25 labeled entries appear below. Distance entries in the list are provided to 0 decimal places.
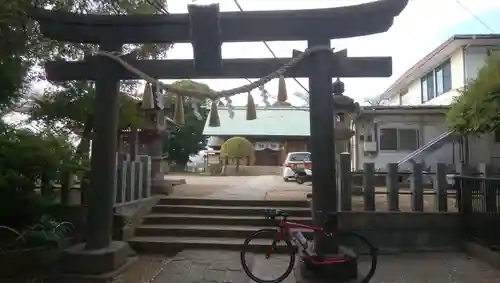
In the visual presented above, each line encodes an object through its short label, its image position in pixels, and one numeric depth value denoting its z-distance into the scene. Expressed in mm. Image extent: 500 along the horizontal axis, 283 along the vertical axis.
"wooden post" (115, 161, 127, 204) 8305
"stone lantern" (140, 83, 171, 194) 10812
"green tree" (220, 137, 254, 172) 27359
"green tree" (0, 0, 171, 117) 6266
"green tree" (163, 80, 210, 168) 31953
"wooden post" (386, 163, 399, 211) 8289
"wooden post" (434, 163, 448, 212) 8297
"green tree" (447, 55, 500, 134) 9073
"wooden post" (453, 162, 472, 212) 7988
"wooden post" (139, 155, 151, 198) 9553
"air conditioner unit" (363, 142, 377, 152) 19297
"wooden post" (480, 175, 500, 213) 7160
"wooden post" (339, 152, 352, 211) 8266
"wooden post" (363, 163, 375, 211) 8250
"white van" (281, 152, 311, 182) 20108
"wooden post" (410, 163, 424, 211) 8266
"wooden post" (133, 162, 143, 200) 9086
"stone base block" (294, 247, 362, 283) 5453
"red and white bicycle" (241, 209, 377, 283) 5609
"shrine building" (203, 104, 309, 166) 31453
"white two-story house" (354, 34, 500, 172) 17000
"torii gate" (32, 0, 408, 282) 5836
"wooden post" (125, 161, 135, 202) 8688
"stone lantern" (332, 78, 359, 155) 12023
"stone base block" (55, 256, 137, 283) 6031
